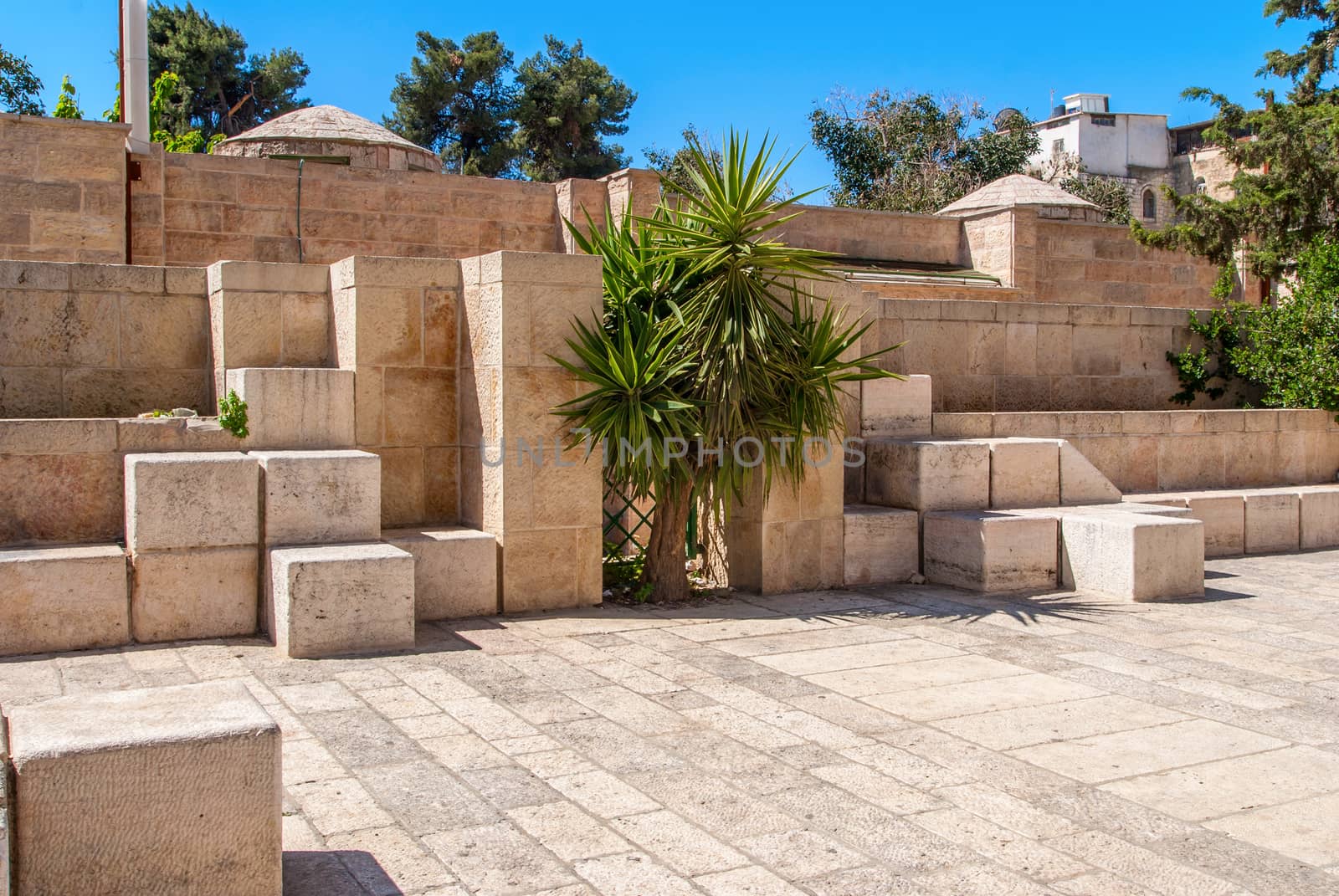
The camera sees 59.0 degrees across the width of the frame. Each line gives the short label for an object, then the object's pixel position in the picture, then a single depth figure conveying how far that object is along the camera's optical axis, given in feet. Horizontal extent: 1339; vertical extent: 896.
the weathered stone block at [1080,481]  29.32
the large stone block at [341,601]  19.62
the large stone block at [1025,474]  28.66
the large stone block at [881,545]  27.27
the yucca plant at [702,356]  23.49
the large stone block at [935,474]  27.86
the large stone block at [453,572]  22.75
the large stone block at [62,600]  19.43
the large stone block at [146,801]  9.45
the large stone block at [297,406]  22.67
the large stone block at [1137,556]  25.61
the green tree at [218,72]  115.34
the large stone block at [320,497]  21.08
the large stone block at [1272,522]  32.86
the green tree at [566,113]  115.96
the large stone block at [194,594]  20.39
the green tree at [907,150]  94.43
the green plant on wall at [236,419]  22.59
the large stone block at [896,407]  29.53
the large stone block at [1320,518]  33.65
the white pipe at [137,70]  40.19
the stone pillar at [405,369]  24.35
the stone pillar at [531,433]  23.35
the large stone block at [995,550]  26.48
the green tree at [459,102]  116.26
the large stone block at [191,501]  20.12
